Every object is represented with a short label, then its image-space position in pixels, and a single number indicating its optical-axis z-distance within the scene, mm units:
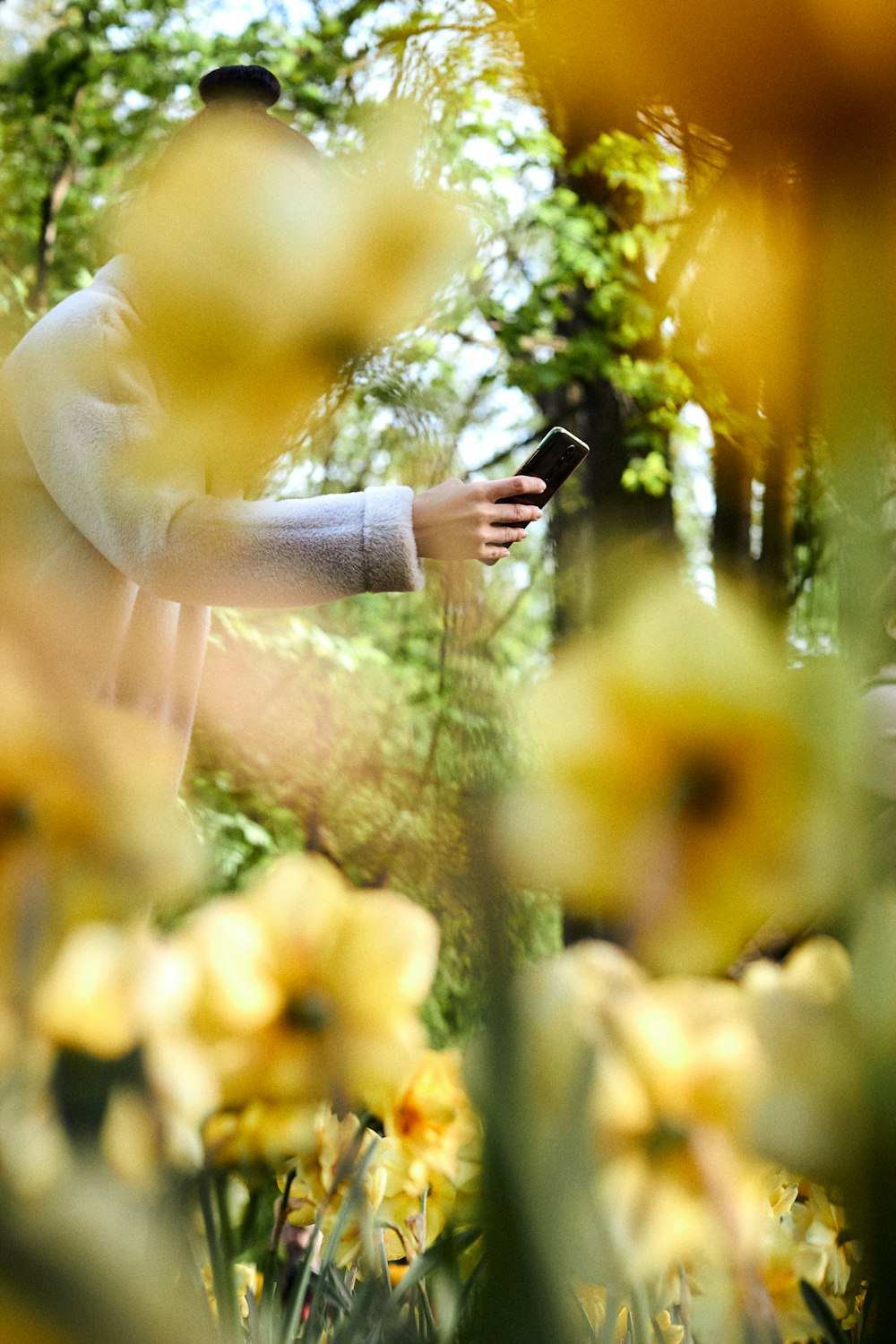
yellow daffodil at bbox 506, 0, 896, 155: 1868
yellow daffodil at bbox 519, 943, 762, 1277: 1598
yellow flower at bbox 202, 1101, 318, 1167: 1959
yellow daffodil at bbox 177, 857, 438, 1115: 1943
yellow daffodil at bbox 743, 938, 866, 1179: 1514
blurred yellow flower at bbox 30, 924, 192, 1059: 1847
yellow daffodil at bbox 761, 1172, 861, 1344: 1967
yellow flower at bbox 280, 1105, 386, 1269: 2158
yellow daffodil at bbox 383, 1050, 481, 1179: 2048
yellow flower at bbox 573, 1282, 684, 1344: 2075
